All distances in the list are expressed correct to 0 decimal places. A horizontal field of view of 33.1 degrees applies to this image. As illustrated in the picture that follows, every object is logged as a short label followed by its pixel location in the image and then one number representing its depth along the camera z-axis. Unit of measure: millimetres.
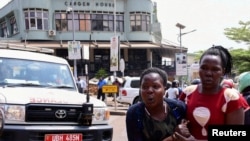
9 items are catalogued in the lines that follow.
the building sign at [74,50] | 18125
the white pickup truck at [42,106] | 5613
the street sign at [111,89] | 18934
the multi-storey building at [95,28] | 42281
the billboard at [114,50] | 19266
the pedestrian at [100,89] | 23425
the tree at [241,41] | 33906
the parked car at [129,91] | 19780
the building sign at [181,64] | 17500
